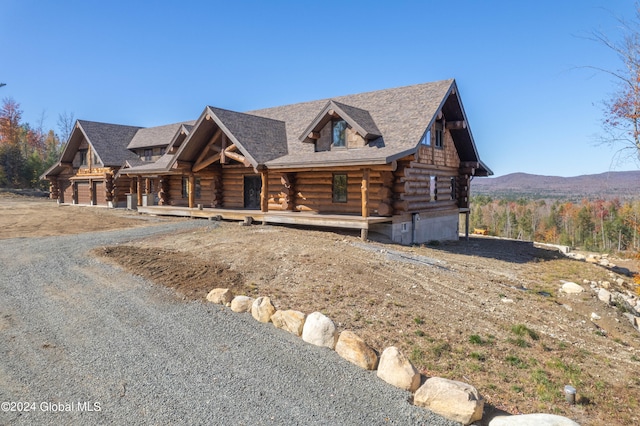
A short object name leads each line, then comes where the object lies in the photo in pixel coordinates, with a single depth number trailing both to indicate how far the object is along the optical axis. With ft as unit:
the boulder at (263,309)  24.80
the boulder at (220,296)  27.68
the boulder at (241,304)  26.27
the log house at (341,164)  56.59
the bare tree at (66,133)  250.45
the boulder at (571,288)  39.23
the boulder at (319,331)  21.68
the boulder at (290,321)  23.24
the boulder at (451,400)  15.89
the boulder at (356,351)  19.70
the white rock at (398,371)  17.90
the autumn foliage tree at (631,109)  33.40
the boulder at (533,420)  14.73
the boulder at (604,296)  38.47
